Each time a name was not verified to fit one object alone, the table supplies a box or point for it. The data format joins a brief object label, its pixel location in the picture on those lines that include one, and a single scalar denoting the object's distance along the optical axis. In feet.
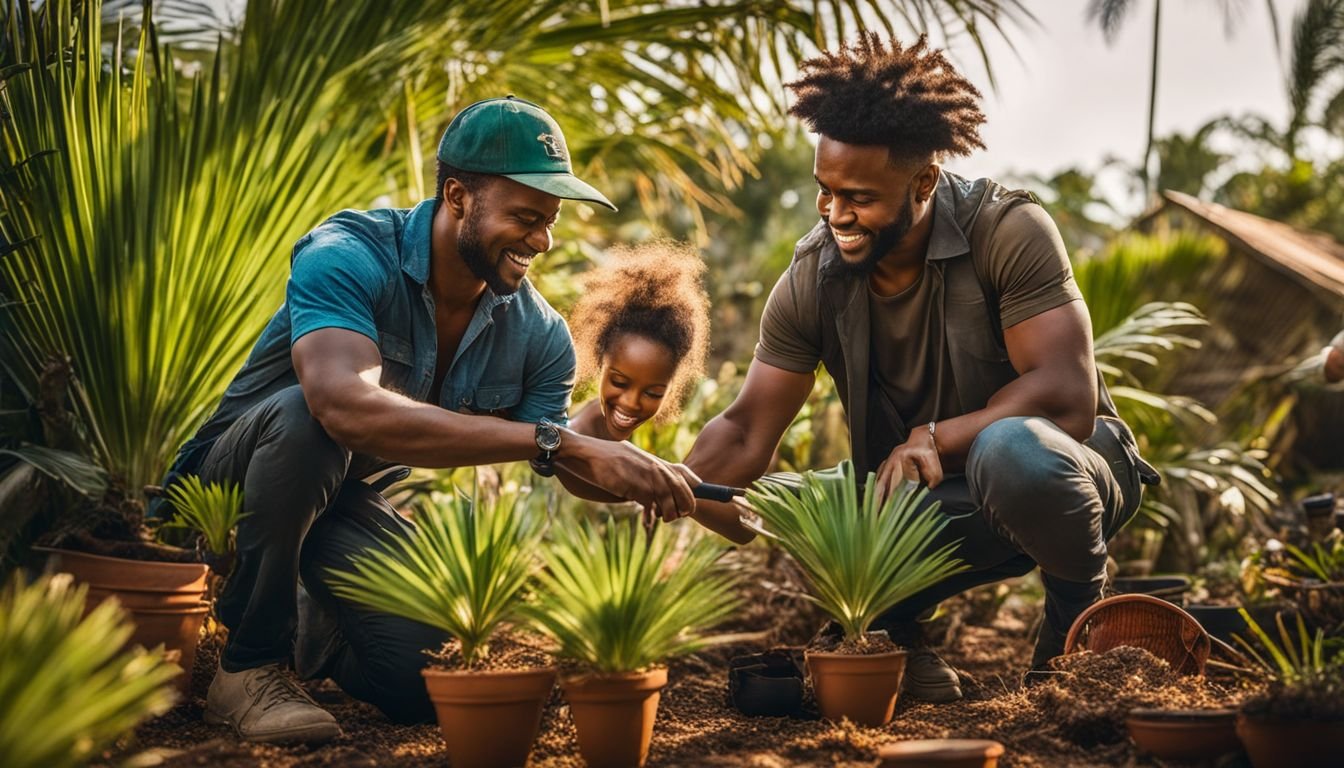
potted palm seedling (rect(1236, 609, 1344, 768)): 6.31
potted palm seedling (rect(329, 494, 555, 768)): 7.16
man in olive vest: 9.66
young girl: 11.76
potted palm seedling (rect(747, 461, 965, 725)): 8.11
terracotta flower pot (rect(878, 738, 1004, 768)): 6.46
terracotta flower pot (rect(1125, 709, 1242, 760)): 6.88
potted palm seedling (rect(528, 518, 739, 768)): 7.17
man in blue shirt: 8.75
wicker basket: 8.95
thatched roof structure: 28.12
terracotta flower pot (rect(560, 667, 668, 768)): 7.17
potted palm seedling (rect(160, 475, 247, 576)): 8.40
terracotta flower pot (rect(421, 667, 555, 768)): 7.12
